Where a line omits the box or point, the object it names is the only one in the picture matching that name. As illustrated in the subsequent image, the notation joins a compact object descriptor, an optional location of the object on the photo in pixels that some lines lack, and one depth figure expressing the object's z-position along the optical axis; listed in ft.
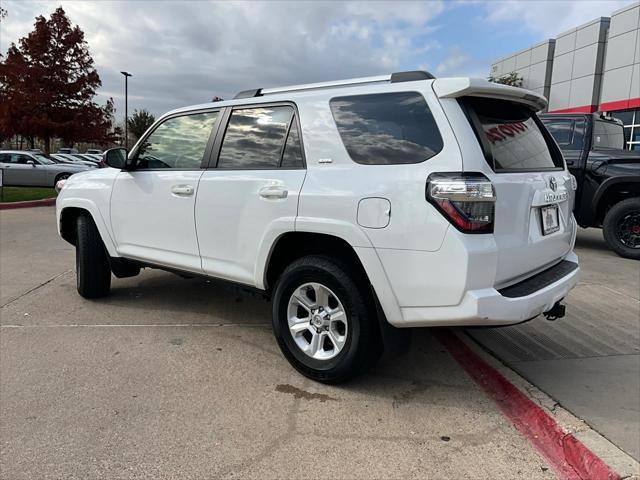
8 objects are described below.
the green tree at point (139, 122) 189.78
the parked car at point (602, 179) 25.05
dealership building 76.02
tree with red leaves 81.46
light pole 138.04
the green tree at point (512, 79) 101.01
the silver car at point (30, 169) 62.08
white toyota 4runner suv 9.28
